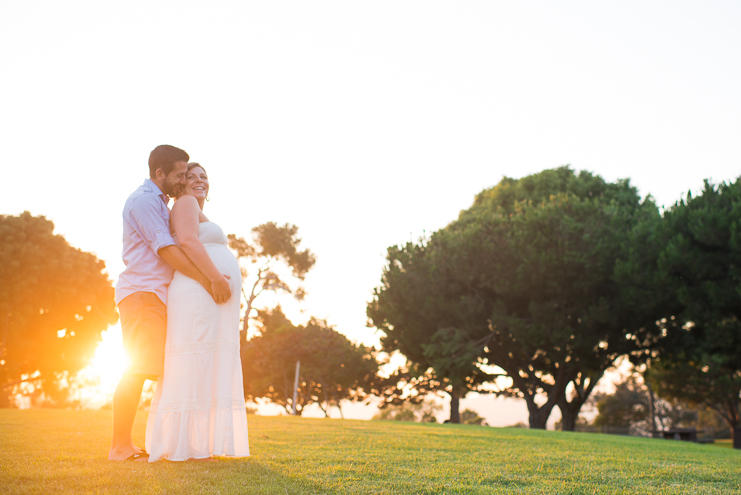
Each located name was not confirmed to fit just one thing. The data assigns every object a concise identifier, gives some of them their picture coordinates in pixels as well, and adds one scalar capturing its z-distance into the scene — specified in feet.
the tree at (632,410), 135.33
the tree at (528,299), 66.33
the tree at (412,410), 128.36
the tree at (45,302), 67.56
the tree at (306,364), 96.99
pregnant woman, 10.21
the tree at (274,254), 88.89
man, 10.38
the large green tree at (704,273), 58.65
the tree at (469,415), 126.41
